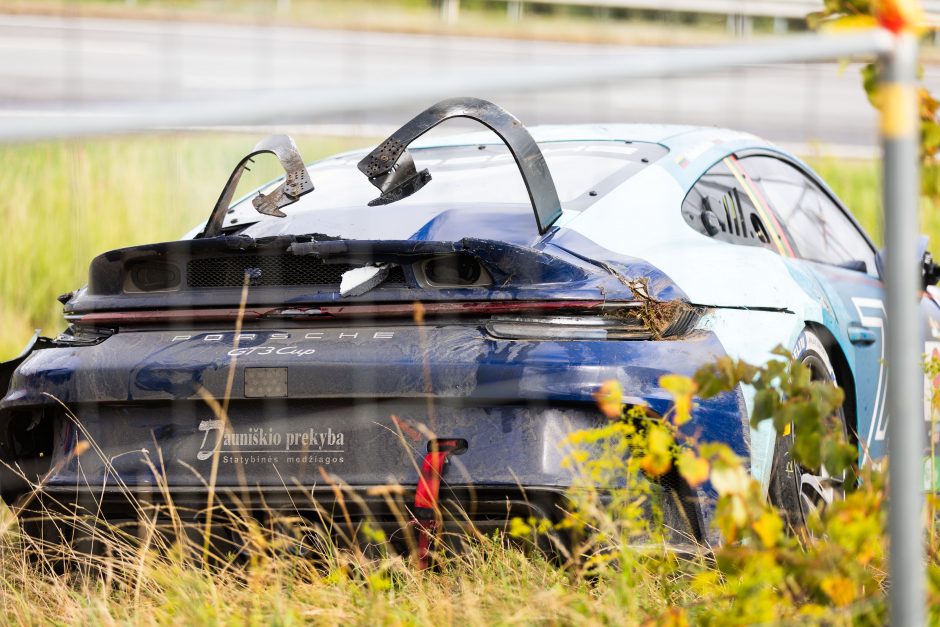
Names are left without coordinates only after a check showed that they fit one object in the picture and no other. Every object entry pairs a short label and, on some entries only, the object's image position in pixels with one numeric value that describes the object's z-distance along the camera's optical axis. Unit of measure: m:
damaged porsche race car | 6.22
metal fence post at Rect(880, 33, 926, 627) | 4.12
